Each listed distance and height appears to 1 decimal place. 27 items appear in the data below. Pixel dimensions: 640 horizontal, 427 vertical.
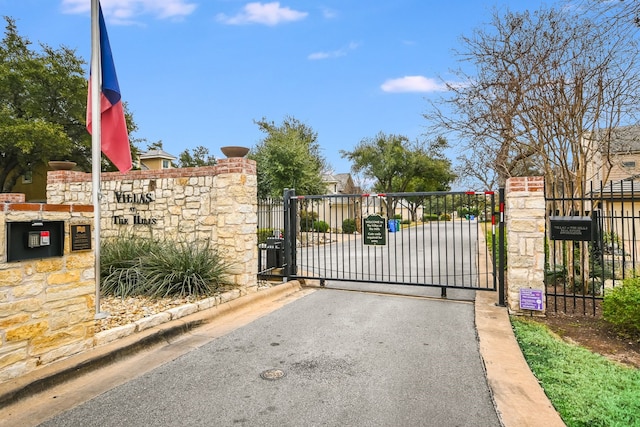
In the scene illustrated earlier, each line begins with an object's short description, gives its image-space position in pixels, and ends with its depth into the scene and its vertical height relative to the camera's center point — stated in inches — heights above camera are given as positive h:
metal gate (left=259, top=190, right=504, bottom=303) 277.0 -40.2
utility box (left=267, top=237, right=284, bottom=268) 326.6 -30.4
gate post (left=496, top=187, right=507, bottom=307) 232.2 -19.5
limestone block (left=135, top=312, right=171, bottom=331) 180.5 -51.3
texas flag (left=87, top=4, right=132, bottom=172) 212.7 +64.4
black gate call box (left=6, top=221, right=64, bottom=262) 127.9 -6.4
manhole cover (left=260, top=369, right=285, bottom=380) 139.0 -60.0
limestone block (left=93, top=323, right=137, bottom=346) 161.9 -51.7
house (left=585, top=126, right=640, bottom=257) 262.6 +53.1
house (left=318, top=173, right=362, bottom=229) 1829.5 +163.7
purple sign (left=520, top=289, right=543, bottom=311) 212.7 -49.5
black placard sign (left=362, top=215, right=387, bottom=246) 290.7 -10.5
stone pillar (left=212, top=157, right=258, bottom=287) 267.6 +1.5
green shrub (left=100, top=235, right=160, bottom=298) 243.8 -31.8
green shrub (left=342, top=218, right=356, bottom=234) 1113.2 -30.2
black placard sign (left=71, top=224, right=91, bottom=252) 149.1 -6.7
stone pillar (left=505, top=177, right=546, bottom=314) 215.6 -12.7
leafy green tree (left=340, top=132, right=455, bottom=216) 1445.6 +222.1
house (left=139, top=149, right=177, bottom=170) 1432.1 +244.5
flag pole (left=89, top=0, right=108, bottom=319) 195.2 +64.9
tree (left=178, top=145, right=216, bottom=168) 1745.8 +301.9
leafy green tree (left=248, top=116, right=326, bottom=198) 783.7 +110.6
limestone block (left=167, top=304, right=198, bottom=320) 202.0 -51.5
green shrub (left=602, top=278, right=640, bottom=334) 168.1 -44.3
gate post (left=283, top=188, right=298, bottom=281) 319.3 -12.2
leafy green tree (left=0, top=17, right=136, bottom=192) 840.9 +293.3
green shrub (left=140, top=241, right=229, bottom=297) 239.5 -35.0
